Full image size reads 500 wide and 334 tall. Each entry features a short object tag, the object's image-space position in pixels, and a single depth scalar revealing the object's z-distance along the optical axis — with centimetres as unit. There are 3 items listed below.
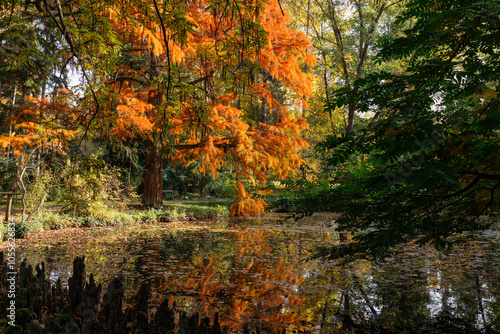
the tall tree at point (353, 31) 1338
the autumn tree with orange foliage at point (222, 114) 717
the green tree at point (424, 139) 228
